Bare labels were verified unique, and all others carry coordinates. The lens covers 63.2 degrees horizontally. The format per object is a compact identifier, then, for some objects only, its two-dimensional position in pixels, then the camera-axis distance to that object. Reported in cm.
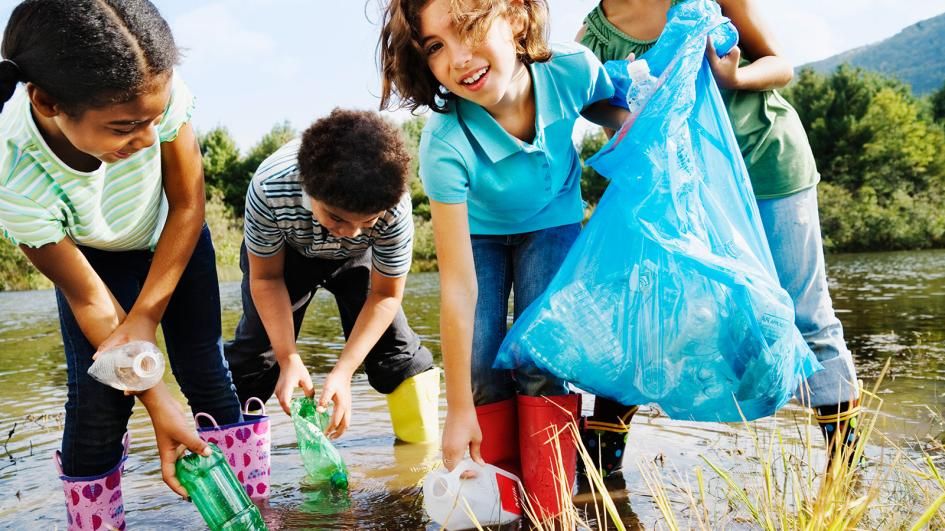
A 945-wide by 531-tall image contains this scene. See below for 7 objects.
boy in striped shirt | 272
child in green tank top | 252
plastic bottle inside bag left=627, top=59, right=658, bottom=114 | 238
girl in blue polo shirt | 228
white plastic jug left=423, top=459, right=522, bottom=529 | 230
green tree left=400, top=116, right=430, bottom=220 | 3488
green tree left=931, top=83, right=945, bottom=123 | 3785
